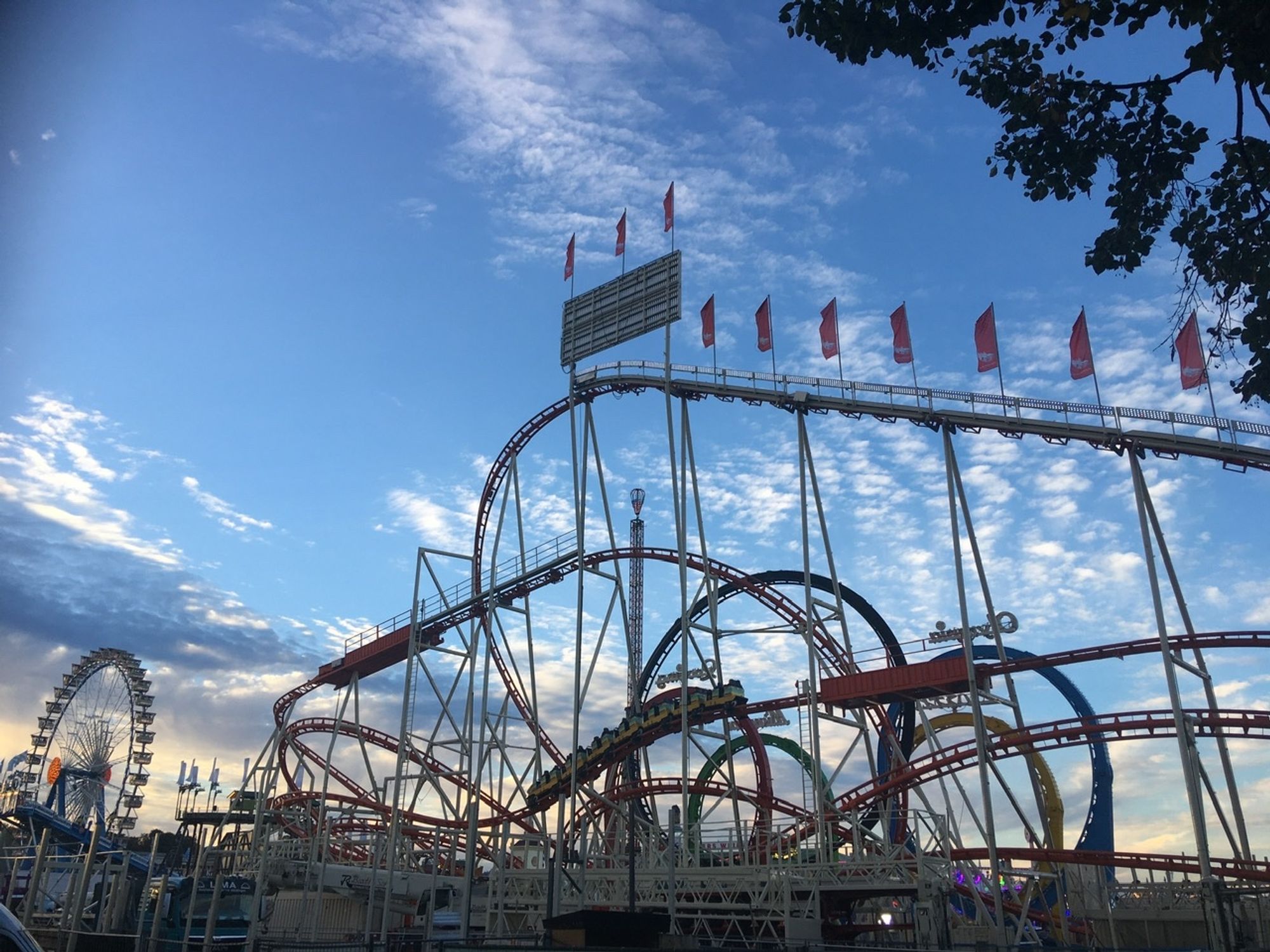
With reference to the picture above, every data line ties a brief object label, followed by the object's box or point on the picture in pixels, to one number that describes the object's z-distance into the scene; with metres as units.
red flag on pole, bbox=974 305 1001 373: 21.27
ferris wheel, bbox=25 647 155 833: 46.62
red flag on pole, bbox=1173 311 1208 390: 18.03
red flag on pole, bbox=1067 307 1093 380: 20.11
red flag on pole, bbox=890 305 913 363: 22.47
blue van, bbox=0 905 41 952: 6.41
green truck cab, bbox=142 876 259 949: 24.80
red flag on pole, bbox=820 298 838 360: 23.55
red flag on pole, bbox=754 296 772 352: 24.66
